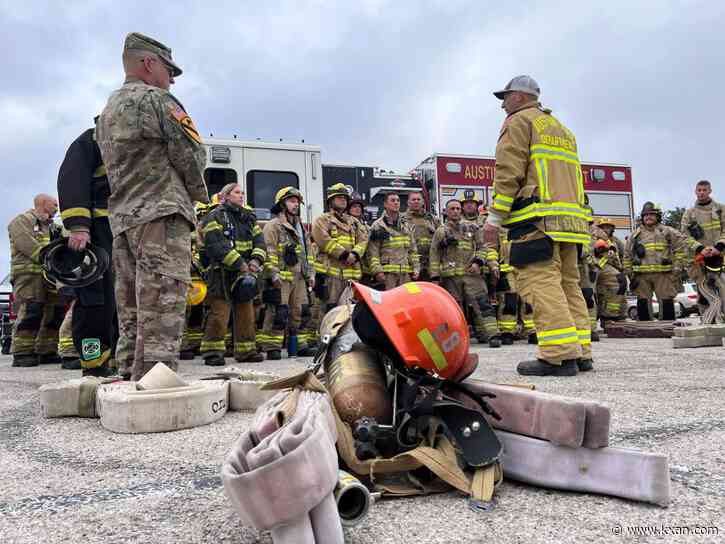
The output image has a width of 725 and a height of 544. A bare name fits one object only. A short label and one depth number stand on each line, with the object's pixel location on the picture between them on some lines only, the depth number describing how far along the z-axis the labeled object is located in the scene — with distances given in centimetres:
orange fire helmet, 173
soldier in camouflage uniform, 295
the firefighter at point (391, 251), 711
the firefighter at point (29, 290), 595
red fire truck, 1047
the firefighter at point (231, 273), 504
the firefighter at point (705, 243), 718
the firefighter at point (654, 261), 862
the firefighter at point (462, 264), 716
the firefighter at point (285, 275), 594
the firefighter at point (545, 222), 357
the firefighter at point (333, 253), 669
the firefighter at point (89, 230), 348
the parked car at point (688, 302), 1662
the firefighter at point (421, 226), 809
